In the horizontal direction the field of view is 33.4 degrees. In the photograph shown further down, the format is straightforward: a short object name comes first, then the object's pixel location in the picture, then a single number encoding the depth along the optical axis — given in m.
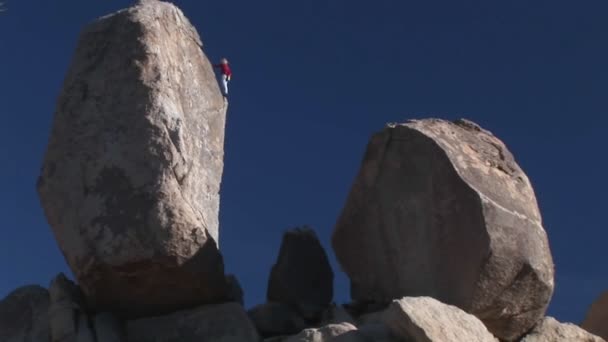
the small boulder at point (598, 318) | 13.02
